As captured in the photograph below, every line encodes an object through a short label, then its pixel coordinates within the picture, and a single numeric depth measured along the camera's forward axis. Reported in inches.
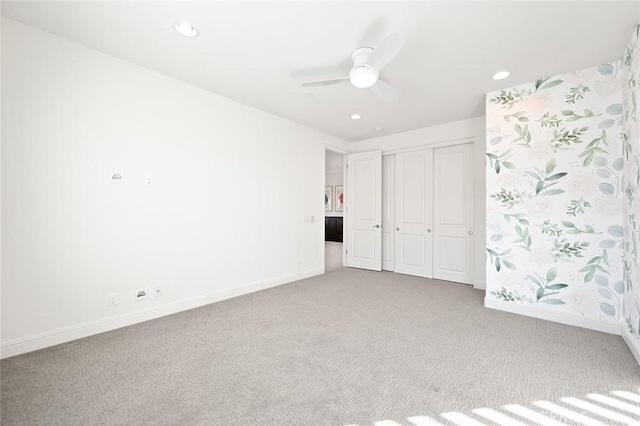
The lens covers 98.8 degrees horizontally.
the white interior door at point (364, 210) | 210.1
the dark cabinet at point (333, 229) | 392.2
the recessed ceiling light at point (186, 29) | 85.5
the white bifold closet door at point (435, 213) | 177.0
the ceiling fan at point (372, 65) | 79.4
